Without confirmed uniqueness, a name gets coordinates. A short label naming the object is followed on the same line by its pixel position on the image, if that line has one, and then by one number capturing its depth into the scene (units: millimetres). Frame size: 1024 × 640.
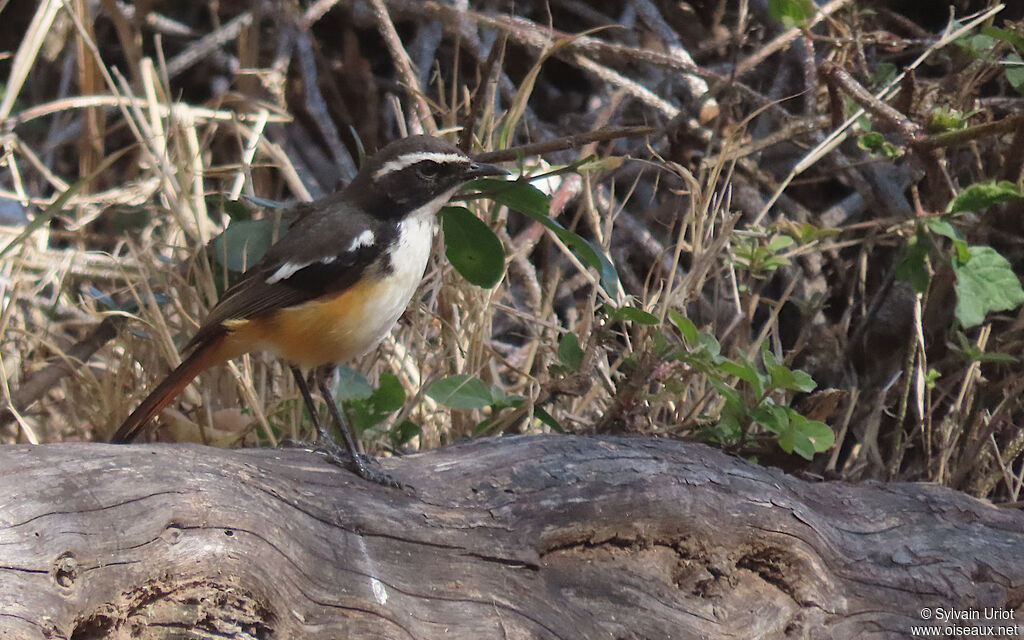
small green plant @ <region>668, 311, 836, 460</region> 7242
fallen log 5277
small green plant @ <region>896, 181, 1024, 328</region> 8398
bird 7566
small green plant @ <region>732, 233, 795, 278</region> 8547
